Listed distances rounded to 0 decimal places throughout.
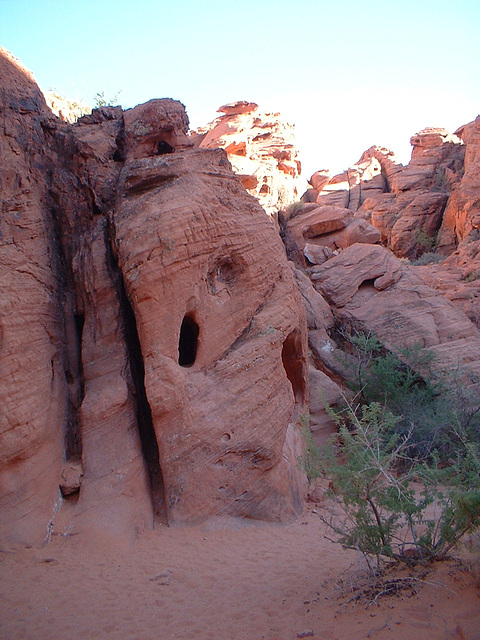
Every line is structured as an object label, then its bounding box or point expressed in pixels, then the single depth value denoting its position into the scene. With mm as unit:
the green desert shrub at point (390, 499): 4039
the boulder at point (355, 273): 12336
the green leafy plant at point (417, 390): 9242
